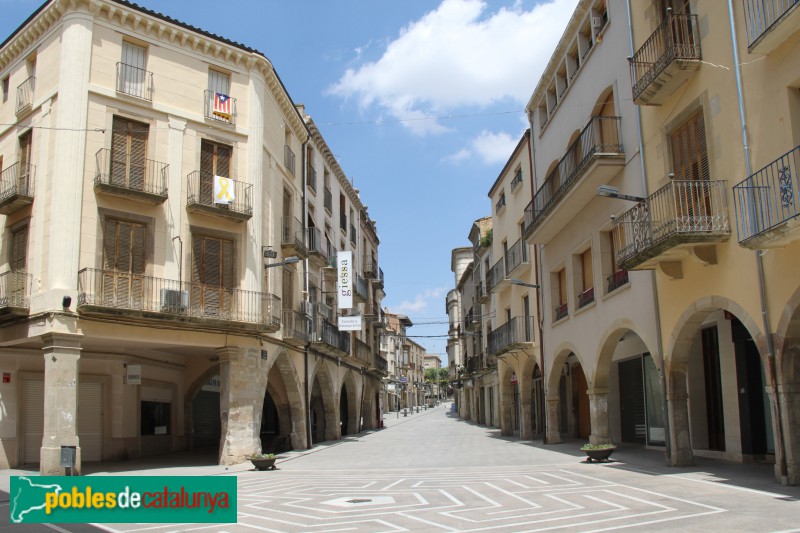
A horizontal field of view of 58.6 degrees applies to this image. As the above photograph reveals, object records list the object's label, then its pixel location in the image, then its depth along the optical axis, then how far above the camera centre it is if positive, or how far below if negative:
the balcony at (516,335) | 29.52 +1.87
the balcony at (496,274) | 33.91 +5.10
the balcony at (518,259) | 29.42 +5.08
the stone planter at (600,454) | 18.47 -1.98
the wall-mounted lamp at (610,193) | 15.58 +4.00
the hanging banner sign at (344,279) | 33.28 +4.87
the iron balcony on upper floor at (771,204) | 10.86 +2.71
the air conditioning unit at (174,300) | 20.66 +2.51
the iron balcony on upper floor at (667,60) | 14.52 +6.56
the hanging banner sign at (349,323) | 32.66 +2.72
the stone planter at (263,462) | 19.69 -2.11
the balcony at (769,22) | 11.07 +5.55
